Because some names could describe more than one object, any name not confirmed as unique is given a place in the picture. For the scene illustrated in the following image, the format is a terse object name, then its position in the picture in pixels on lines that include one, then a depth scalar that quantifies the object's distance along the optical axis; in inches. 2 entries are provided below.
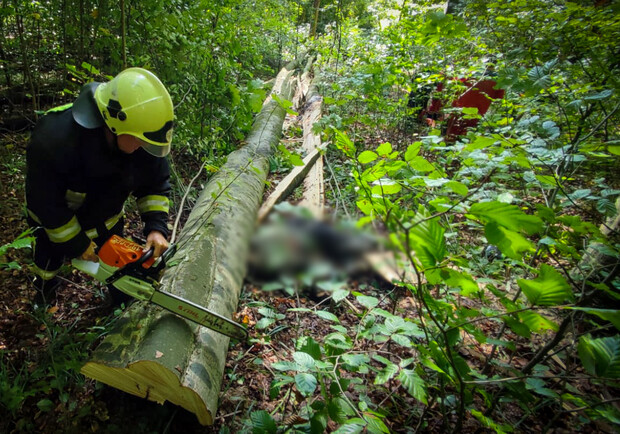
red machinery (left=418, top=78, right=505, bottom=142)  203.4
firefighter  77.6
